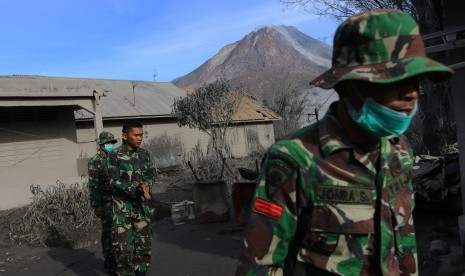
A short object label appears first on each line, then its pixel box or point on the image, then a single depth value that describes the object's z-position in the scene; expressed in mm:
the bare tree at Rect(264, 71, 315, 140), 34094
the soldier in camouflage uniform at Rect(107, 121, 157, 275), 5031
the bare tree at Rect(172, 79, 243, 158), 15297
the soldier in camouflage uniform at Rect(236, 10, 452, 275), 1463
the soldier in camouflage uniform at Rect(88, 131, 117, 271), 6082
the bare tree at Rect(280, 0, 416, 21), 15242
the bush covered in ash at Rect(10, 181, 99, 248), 8734
